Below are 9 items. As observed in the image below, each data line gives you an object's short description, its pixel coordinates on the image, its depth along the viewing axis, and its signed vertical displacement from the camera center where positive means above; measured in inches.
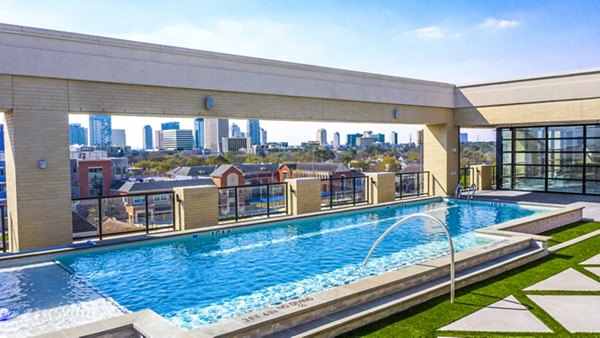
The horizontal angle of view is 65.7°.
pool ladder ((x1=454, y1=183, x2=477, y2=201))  622.6 -60.6
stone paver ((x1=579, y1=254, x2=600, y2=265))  281.4 -70.7
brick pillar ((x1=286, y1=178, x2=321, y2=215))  493.0 -48.6
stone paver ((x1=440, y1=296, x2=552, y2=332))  184.1 -71.5
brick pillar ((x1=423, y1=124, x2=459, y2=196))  675.4 -11.6
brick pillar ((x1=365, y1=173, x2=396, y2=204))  575.2 -47.4
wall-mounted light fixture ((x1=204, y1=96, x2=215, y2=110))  429.1 +45.7
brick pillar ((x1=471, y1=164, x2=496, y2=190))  732.0 -45.1
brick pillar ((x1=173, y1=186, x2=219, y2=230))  408.2 -49.9
